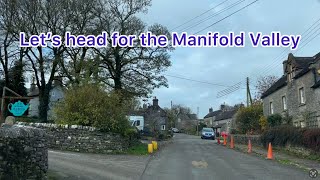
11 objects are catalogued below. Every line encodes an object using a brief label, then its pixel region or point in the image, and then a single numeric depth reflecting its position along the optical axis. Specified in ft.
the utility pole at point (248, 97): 115.87
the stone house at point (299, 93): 61.01
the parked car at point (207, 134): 128.17
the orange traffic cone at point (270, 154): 47.27
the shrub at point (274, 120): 77.03
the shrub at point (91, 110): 49.72
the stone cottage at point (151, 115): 119.53
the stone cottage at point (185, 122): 239.82
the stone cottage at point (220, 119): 189.09
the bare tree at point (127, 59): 83.44
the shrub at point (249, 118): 102.11
